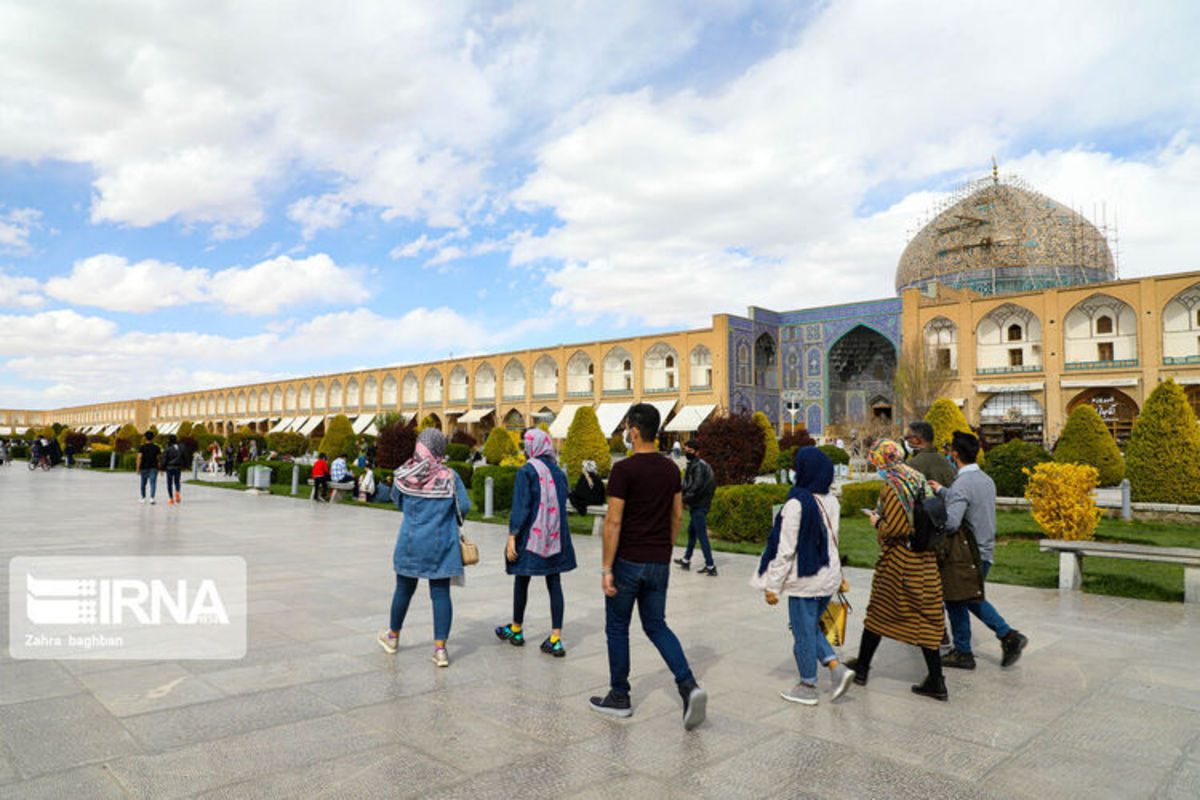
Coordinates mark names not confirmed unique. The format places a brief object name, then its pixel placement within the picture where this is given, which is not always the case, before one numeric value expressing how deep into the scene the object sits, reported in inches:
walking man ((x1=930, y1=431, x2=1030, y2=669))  154.6
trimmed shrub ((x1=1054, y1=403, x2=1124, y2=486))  614.2
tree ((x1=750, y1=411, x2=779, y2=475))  888.6
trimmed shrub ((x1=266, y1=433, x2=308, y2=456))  1427.9
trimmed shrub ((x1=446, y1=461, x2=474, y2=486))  639.8
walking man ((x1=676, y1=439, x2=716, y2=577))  280.8
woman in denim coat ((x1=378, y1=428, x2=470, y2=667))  160.6
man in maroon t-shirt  129.3
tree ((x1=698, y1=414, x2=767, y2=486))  508.7
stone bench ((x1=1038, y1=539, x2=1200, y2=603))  232.1
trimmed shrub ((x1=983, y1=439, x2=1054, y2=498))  533.0
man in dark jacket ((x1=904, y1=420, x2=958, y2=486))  169.8
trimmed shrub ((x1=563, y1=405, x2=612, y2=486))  841.5
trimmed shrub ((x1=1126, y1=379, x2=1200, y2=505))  457.4
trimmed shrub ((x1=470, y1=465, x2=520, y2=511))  520.1
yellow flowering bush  320.8
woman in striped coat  142.6
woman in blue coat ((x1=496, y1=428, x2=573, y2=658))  167.3
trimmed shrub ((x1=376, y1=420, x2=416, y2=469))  732.0
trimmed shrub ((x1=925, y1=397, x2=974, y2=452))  703.1
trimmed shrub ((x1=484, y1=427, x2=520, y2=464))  1109.7
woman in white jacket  140.1
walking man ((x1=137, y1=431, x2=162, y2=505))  520.1
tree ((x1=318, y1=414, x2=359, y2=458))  1058.9
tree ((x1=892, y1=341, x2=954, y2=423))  1270.9
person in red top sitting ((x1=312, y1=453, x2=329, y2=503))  588.4
